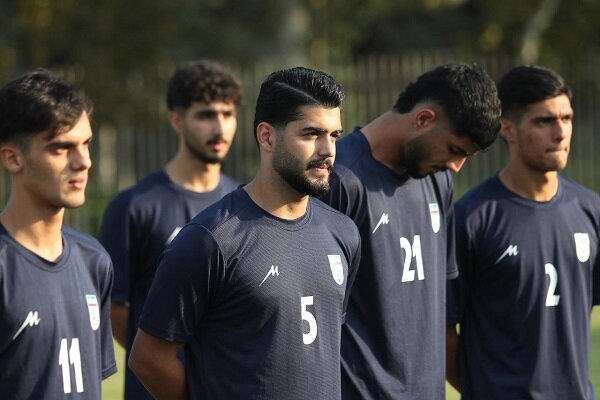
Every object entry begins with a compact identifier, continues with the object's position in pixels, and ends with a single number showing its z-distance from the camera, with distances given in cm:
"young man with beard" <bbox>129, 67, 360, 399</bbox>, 1084
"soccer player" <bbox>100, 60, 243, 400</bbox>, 1647
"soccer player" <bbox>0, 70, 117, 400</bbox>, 1120
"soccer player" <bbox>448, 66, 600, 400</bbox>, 1443
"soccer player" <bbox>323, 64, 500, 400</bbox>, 1310
